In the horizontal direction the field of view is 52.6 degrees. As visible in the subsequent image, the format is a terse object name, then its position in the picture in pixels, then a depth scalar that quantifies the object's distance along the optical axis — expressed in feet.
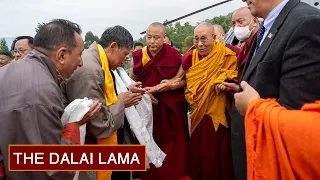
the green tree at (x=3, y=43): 108.58
